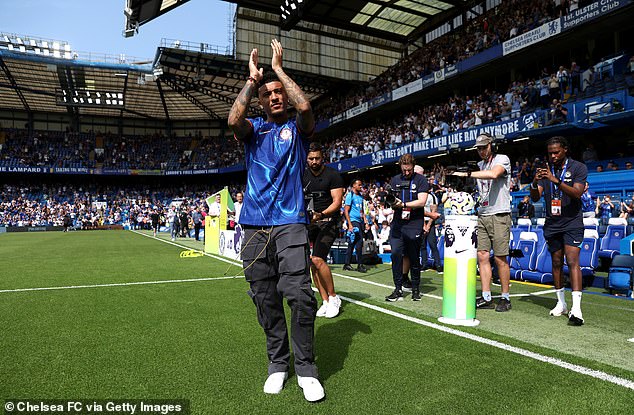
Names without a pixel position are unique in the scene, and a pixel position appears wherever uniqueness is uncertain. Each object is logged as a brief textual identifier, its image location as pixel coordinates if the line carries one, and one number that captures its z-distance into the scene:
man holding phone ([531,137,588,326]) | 4.85
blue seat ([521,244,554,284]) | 7.84
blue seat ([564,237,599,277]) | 7.73
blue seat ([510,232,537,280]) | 8.36
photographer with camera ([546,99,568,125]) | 16.89
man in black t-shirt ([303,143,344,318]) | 5.33
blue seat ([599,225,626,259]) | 8.25
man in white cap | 5.46
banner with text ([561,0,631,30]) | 16.28
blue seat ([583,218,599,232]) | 8.12
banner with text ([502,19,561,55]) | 18.84
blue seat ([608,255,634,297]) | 6.44
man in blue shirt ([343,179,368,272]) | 10.14
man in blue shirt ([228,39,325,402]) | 2.85
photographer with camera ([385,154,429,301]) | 6.09
